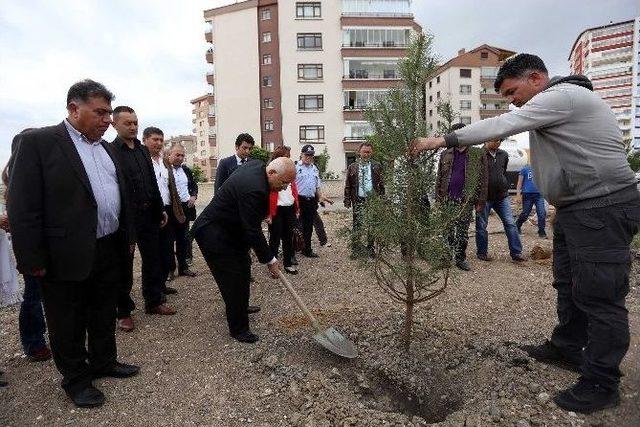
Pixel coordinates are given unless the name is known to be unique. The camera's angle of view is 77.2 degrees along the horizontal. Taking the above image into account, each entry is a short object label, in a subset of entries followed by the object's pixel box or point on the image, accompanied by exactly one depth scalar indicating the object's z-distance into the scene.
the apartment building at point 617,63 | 74.81
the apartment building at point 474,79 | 59.22
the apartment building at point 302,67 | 36.69
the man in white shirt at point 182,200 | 5.91
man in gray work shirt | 2.53
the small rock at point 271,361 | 3.36
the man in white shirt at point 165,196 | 5.00
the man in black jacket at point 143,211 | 4.13
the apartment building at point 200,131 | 88.70
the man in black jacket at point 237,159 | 6.04
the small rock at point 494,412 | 2.62
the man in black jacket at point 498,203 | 6.22
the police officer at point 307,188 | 6.95
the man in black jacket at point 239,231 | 3.52
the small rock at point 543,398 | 2.76
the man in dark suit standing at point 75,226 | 2.63
